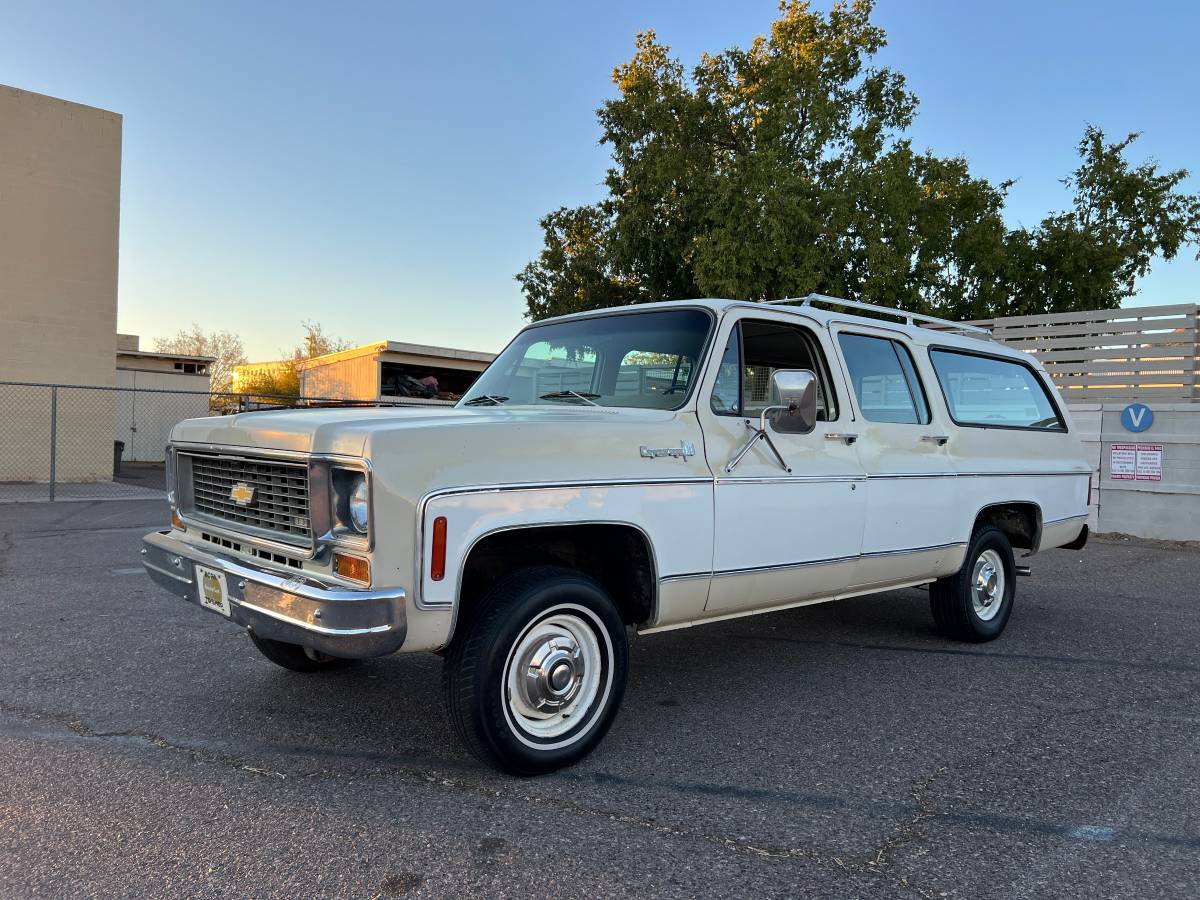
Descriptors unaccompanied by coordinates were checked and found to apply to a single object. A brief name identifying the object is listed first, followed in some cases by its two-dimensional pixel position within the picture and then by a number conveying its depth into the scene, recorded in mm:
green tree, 21500
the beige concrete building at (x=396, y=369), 24656
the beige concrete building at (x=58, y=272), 15344
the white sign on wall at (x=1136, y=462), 11195
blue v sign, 11156
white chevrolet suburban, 2998
